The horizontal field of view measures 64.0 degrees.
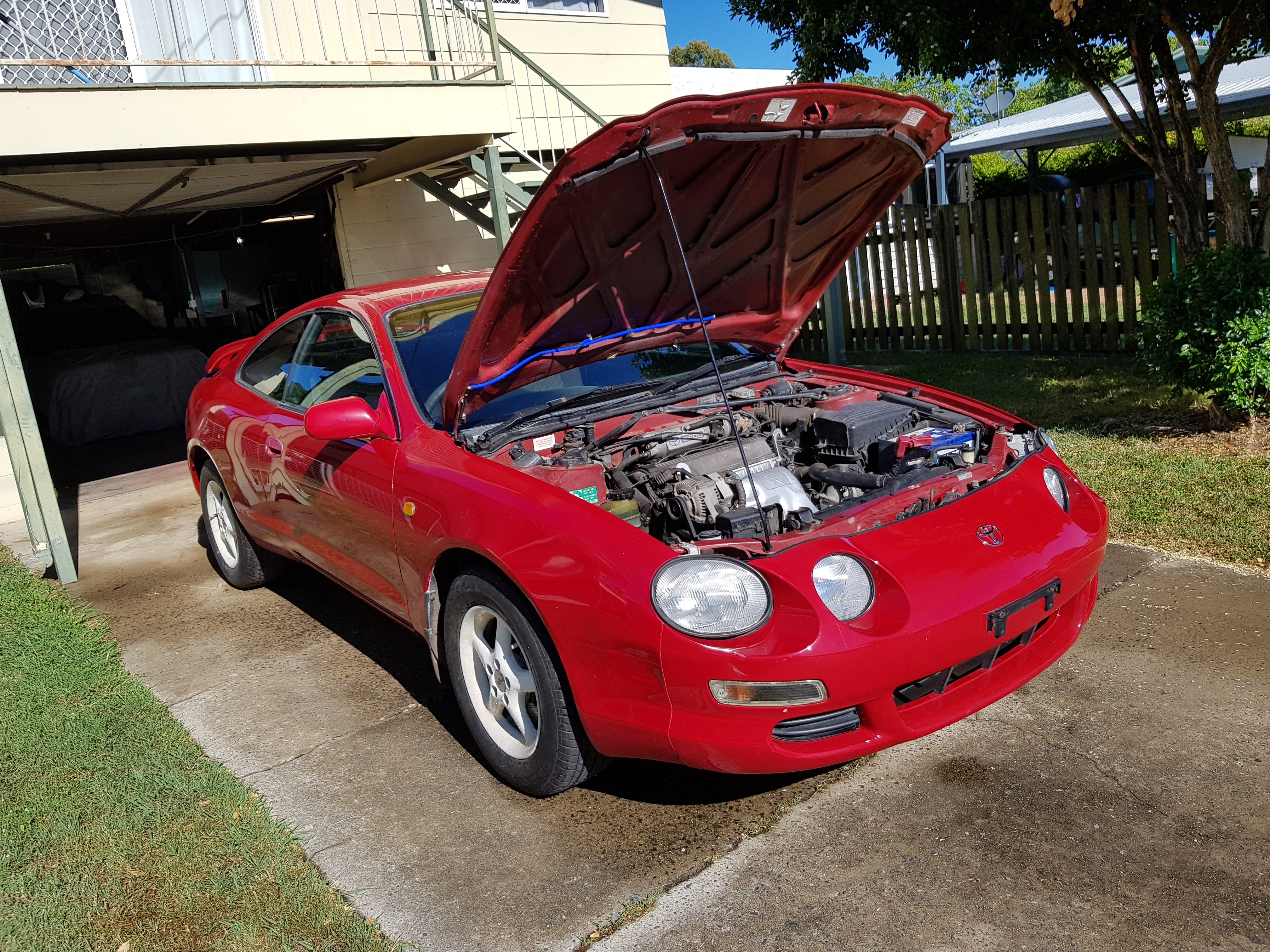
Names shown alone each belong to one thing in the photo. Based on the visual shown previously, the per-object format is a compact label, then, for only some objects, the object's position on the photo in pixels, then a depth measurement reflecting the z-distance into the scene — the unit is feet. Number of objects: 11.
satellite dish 134.62
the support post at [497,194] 27.66
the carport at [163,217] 21.18
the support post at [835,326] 35.55
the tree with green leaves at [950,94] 129.08
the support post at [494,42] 26.40
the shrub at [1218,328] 19.15
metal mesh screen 24.43
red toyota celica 8.76
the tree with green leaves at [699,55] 200.03
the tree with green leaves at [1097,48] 21.49
